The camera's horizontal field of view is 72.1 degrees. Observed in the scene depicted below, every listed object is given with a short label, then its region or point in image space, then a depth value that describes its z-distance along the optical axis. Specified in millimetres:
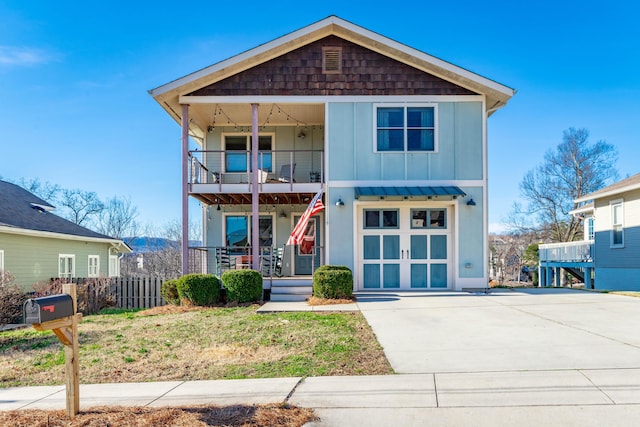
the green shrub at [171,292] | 12266
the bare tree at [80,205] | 40562
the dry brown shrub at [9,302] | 11320
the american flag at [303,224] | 12141
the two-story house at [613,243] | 18156
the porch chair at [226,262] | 13984
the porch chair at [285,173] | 14999
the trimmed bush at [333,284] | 11430
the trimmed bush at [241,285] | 11711
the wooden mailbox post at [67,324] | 3656
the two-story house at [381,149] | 13281
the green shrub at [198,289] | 11562
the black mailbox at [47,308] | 3551
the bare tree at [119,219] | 43812
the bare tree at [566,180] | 32594
